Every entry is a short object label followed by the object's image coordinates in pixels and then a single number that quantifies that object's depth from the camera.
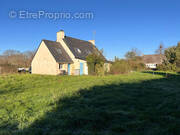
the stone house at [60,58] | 18.50
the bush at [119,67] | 17.92
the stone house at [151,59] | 49.08
